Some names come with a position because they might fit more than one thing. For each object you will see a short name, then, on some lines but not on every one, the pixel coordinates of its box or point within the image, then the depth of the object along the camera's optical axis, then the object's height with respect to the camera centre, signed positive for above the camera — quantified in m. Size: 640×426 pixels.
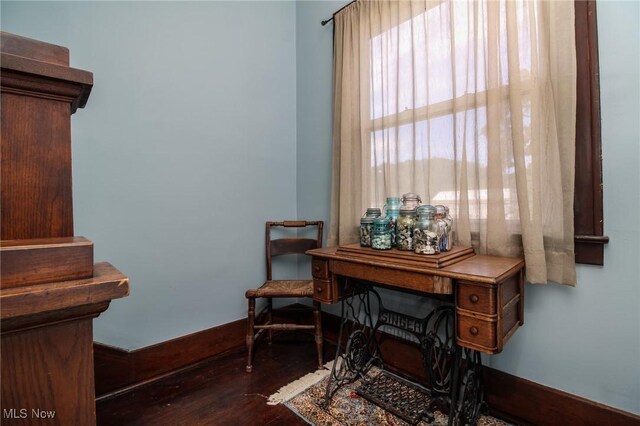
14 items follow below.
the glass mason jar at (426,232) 1.21 -0.08
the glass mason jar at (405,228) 1.30 -0.07
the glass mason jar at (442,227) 1.25 -0.06
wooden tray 1.14 -0.18
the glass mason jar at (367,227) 1.43 -0.06
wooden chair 1.82 -0.46
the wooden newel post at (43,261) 0.30 -0.04
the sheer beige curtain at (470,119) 1.19 +0.45
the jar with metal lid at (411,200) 1.37 +0.06
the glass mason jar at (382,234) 1.36 -0.09
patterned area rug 1.35 -0.94
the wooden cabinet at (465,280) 1.00 -0.26
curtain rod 1.98 +1.37
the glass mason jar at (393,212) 1.39 +0.01
